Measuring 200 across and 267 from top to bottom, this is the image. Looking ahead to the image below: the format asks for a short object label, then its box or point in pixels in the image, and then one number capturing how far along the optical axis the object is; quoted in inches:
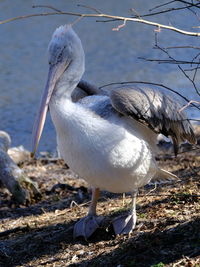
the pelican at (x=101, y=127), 279.6
